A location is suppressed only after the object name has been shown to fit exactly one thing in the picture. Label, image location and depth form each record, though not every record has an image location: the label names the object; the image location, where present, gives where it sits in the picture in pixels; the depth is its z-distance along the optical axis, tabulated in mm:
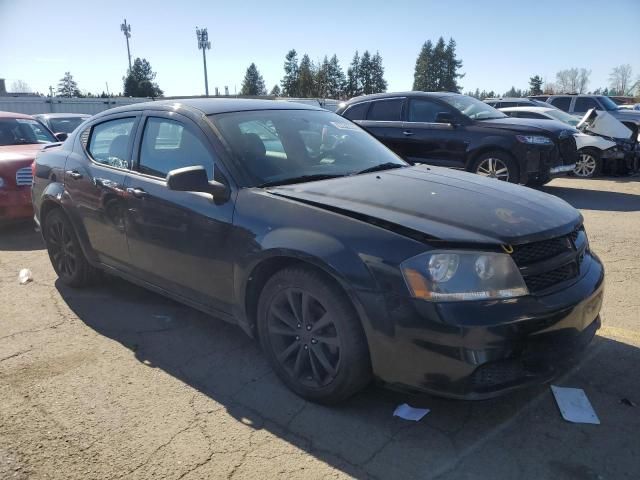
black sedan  2461
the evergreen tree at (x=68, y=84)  93475
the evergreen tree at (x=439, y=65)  106000
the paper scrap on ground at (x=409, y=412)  2821
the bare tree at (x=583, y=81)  101500
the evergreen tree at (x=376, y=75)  95312
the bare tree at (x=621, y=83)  99250
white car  10891
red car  6898
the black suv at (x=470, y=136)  8547
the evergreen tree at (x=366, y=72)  95000
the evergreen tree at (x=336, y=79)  83062
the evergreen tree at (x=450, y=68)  104688
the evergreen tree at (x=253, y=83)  96062
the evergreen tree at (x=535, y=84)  87938
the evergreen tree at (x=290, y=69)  87812
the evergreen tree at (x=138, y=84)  61344
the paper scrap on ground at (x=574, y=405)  2762
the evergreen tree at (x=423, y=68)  105188
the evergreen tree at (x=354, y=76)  94812
